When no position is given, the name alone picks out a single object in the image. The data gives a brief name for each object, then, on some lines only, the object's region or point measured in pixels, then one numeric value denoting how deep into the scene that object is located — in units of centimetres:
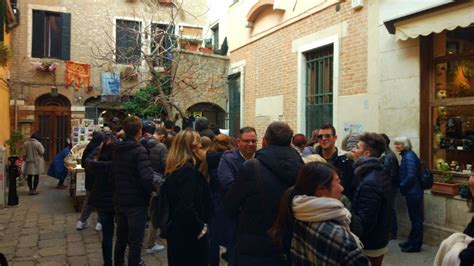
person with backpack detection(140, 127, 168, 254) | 596
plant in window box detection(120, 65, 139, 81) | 1783
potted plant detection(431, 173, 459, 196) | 638
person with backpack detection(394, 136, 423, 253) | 623
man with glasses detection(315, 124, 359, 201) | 393
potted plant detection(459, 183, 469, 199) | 620
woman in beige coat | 1138
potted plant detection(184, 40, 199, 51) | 1536
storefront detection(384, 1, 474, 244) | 636
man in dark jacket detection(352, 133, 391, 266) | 336
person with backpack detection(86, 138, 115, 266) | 520
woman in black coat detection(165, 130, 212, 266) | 385
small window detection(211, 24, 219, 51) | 1666
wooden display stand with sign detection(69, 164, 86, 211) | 905
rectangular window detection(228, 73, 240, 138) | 1452
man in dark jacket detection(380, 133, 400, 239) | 640
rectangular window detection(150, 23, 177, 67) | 1282
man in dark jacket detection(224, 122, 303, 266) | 315
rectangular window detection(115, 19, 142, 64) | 1760
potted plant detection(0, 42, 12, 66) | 967
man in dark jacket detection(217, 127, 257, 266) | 417
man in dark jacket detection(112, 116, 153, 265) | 469
